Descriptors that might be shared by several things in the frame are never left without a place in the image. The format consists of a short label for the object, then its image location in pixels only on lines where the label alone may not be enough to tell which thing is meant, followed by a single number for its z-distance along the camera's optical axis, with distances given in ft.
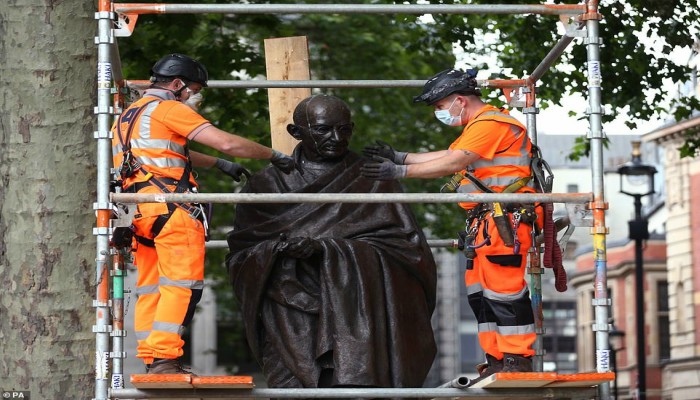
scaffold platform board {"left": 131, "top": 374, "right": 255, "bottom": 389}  55.31
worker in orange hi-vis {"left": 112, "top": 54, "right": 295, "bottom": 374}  59.47
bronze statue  62.85
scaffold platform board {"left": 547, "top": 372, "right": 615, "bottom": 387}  57.36
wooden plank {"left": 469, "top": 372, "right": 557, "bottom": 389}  56.65
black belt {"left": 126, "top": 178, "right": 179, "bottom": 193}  60.95
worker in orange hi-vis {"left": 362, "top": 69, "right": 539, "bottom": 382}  62.23
